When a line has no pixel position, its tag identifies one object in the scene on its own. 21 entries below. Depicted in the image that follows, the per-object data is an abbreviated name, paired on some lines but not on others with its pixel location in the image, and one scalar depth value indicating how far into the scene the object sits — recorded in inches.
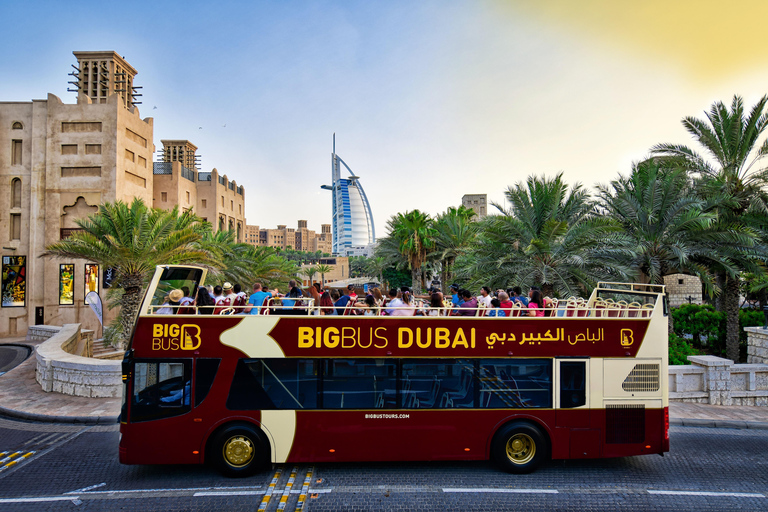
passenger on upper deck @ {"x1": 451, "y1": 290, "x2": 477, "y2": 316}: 313.2
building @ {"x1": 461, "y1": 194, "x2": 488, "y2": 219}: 5782.5
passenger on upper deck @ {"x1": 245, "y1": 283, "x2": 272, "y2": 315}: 322.0
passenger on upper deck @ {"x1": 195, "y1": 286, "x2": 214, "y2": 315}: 316.8
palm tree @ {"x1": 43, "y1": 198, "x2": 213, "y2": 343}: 640.4
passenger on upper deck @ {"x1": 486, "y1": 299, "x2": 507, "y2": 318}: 284.8
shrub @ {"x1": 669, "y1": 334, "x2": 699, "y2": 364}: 582.5
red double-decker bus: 264.2
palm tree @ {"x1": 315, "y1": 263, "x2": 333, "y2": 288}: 3262.6
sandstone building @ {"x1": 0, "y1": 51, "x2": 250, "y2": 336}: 1175.0
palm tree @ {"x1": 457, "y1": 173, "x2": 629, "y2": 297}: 601.6
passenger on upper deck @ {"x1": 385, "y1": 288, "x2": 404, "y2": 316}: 279.0
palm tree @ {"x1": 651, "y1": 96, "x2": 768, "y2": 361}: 608.1
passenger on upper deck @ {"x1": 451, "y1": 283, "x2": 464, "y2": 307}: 398.6
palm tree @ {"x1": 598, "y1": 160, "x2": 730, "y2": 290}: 582.6
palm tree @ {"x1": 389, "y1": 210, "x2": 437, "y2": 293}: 1307.8
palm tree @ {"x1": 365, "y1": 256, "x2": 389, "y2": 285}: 1555.1
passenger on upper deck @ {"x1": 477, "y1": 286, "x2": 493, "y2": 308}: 364.2
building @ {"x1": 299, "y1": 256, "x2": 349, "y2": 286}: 4370.1
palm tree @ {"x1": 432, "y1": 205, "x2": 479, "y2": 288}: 1284.4
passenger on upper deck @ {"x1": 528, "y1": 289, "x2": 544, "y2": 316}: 330.6
